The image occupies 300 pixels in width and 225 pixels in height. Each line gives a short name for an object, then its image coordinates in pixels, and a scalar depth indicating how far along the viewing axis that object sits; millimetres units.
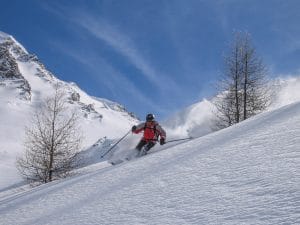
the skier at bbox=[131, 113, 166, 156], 10768
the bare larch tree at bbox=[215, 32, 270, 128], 16492
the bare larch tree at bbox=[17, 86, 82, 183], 15553
